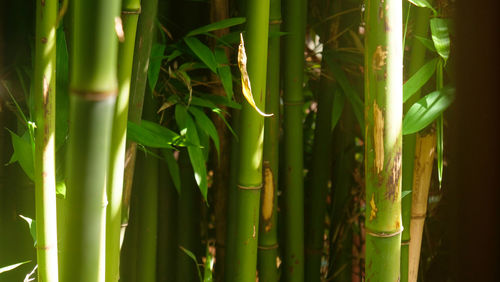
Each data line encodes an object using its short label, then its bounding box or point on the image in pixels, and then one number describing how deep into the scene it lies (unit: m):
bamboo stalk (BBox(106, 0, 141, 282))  2.35
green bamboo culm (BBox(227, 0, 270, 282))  2.50
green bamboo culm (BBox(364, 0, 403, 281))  2.30
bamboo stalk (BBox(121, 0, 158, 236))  2.49
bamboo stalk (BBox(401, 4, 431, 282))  2.64
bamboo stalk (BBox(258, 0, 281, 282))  2.71
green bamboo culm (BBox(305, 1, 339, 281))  2.93
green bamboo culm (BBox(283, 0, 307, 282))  2.75
